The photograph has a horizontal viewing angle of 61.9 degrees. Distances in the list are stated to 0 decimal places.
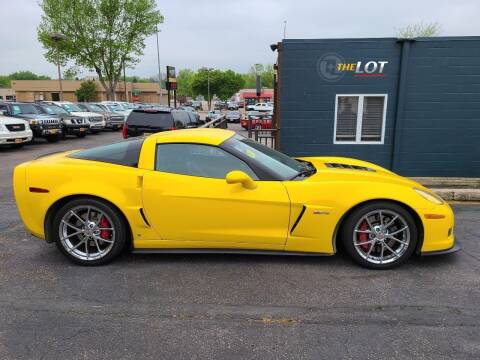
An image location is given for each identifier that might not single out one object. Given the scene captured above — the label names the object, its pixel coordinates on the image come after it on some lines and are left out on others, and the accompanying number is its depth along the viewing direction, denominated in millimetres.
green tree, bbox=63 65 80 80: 48212
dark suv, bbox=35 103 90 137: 18312
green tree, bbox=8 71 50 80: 153175
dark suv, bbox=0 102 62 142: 16125
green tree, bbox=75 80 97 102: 61375
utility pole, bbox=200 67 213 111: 81350
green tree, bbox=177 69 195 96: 129163
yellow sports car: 3816
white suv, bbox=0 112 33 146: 13694
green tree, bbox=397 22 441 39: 45031
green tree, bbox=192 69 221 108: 87562
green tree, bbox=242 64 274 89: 110688
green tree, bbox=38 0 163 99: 43375
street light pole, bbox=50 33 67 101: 29770
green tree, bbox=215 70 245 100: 89312
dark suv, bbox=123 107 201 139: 10391
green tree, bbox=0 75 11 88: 153012
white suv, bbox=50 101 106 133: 21500
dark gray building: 7750
